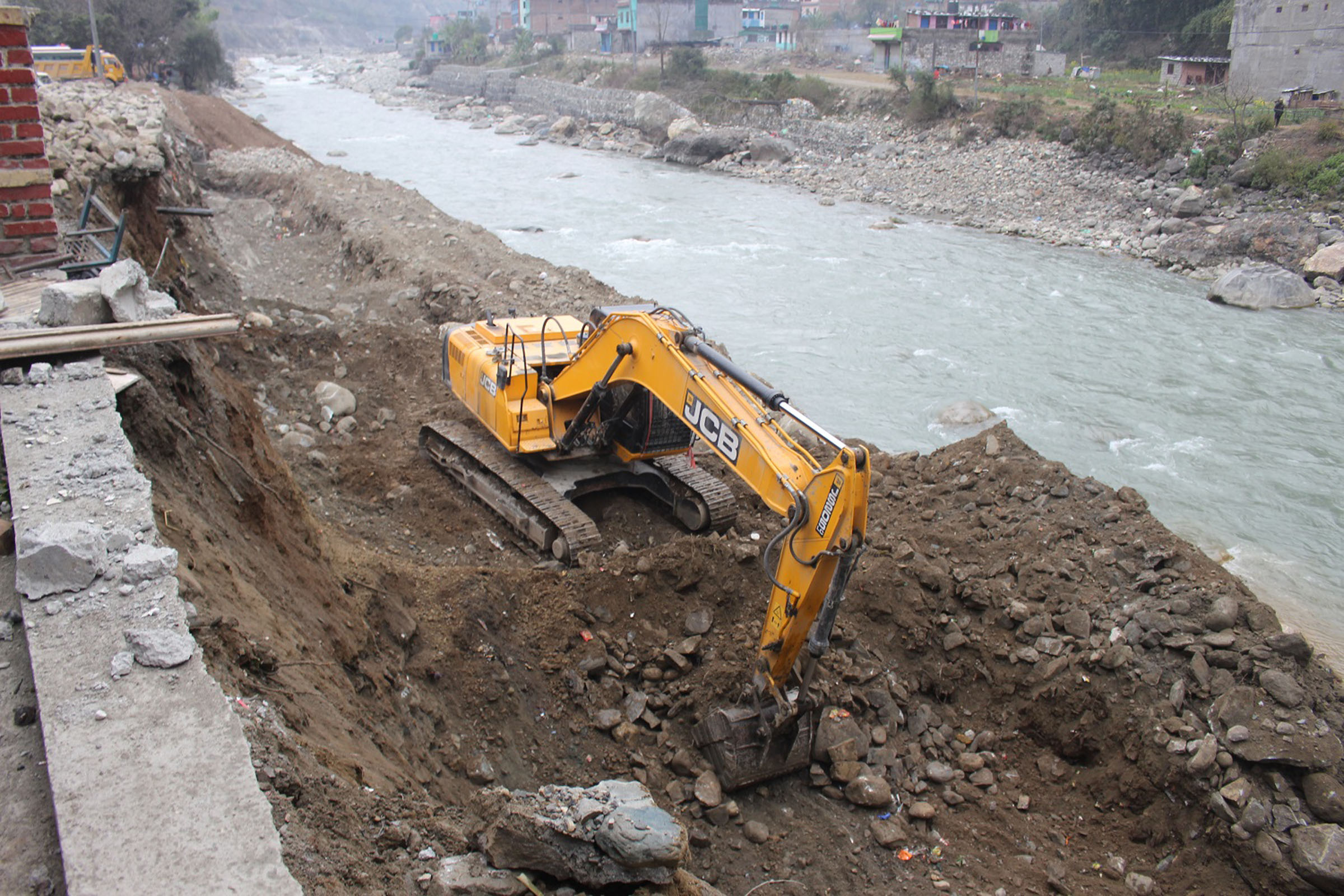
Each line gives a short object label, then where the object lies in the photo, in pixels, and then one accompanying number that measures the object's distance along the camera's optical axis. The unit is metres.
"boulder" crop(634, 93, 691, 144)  40.16
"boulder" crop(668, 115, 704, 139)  37.16
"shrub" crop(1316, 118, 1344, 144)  23.44
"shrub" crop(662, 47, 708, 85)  46.69
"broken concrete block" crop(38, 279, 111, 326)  5.62
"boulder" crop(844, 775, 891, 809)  5.68
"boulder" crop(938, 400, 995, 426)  12.63
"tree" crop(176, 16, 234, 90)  49.12
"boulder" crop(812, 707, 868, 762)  5.94
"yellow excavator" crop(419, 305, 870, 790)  5.22
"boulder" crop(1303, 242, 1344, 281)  18.64
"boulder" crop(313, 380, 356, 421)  10.45
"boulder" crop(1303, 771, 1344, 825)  5.32
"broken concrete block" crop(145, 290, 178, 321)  6.23
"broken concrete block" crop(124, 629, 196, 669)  3.20
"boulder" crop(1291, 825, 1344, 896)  5.05
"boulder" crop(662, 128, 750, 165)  34.72
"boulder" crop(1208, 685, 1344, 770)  5.50
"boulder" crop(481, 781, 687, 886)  3.23
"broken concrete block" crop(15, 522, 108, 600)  3.42
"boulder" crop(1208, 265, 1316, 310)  17.77
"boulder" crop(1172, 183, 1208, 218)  22.47
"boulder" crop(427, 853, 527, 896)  3.08
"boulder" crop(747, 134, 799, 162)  33.72
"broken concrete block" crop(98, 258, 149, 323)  5.88
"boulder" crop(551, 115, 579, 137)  41.69
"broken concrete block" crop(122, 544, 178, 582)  3.52
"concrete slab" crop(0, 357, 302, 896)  2.59
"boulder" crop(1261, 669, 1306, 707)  5.80
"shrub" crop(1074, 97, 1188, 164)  26.09
